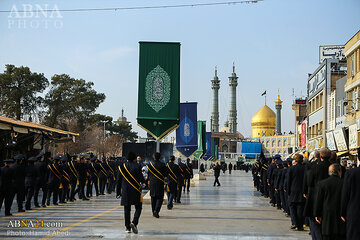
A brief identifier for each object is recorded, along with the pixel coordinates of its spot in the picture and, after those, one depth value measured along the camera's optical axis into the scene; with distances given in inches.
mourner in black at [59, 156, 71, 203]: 731.4
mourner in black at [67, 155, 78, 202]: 773.3
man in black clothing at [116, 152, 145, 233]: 444.5
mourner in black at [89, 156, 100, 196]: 885.2
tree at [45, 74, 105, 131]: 2094.0
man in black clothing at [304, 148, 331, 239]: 365.7
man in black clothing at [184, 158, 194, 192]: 1014.6
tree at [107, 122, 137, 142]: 3292.3
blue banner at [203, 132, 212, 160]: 2347.4
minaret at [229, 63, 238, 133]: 6195.9
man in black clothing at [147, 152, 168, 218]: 563.2
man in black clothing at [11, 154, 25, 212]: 593.4
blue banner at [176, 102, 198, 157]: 1422.2
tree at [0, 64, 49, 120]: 1797.5
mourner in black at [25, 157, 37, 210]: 659.4
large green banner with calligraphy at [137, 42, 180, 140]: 815.7
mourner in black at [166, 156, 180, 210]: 671.1
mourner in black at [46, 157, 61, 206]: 705.6
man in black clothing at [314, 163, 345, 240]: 301.6
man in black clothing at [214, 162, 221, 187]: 1370.2
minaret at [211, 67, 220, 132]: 6166.3
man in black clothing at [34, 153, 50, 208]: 674.8
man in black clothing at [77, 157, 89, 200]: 807.7
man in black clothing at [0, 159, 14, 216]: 561.0
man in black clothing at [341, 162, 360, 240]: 267.9
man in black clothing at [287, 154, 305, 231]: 491.2
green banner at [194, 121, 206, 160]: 1744.6
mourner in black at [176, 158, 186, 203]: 788.0
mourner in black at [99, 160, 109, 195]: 940.0
